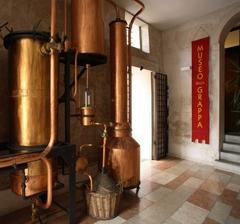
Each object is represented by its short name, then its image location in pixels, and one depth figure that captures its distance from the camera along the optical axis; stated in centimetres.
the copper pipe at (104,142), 217
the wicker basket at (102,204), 197
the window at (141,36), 417
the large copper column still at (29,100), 165
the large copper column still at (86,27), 208
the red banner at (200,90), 393
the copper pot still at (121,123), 236
